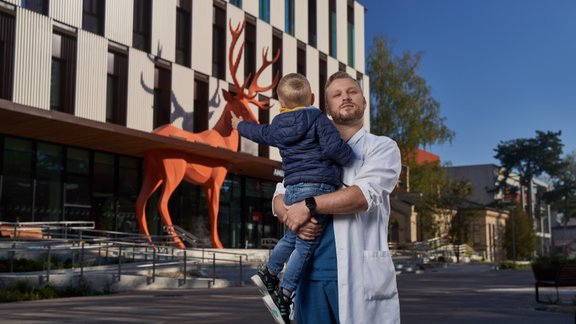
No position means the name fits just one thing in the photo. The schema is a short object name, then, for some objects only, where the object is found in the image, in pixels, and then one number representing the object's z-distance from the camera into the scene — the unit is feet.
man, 9.78
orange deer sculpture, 79.51
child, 10.46
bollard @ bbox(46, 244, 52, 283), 49.98
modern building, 75.05
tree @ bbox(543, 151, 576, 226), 282.77
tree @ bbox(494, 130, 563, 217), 264.52
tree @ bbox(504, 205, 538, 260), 174.71
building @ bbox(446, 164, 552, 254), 274.77
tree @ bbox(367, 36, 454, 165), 169.68
